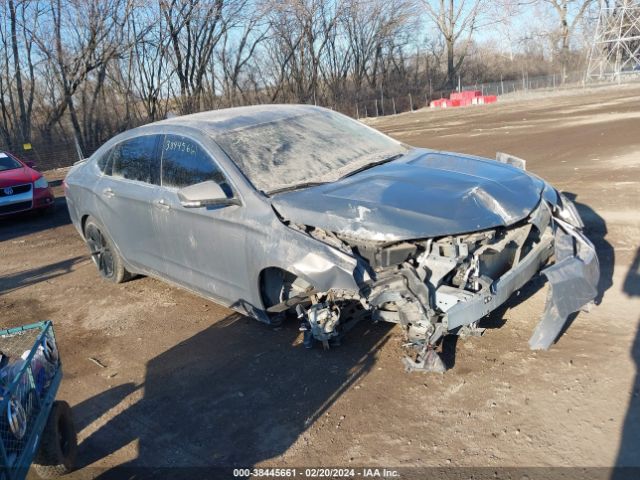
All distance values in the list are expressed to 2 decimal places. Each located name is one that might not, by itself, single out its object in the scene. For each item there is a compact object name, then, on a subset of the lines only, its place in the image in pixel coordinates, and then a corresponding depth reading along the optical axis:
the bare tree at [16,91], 26.64
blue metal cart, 2.41
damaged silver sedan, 3.41
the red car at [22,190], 10.02
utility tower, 38.12
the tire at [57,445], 2.88
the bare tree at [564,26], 51.81
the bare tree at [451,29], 50.72
